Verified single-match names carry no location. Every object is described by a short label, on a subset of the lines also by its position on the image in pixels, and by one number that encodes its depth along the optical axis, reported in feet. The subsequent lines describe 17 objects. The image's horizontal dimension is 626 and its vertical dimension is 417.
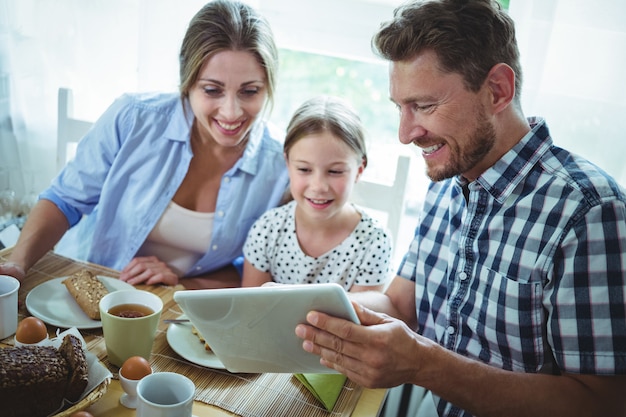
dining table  3.30
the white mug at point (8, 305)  3.70
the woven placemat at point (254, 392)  3.42
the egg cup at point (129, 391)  3.25
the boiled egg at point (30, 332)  3.58
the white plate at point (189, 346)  3.74
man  3.54
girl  5.31
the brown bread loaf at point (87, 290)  4.09
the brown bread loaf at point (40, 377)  2.83
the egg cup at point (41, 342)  3.49
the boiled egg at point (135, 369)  3.27
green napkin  3.51
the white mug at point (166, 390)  2.91
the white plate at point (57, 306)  3.99
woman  5.59
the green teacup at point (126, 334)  3.52
